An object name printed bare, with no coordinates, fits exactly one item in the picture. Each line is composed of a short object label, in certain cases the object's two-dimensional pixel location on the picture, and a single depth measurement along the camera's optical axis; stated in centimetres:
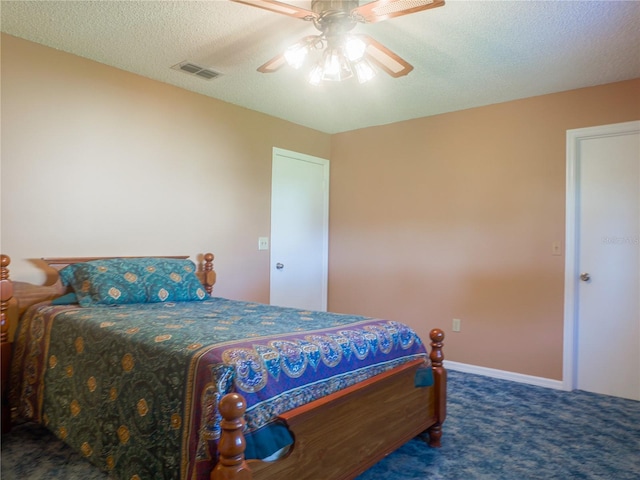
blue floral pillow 262
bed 147
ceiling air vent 304
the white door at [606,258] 318
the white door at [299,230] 429
